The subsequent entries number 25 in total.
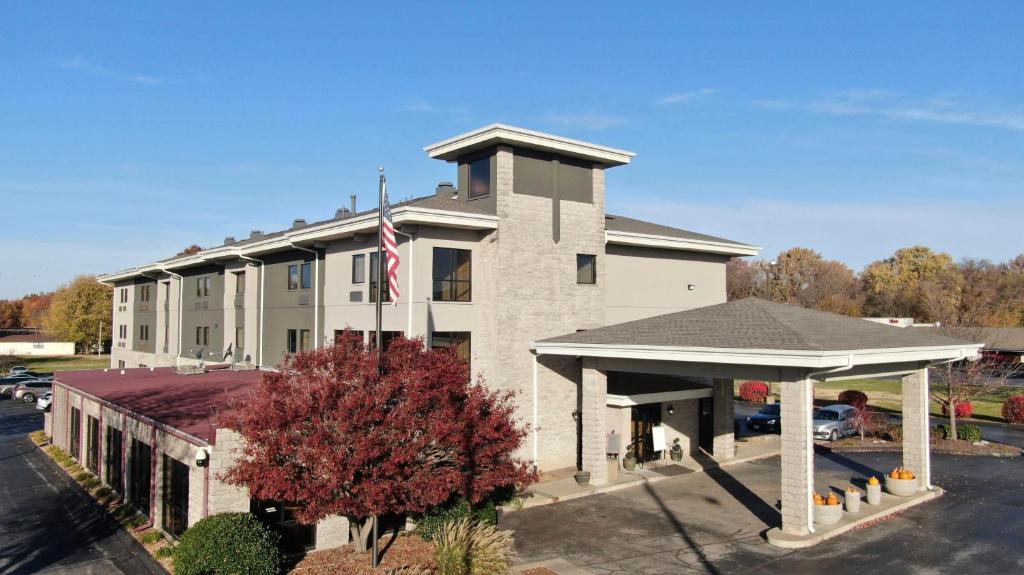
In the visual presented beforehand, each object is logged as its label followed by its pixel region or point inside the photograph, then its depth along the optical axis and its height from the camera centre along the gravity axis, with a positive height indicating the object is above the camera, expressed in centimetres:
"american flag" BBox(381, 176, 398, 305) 1709 +193
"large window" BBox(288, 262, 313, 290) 3145 +196
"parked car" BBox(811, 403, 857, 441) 3353 -485
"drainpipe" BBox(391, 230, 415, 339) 2389 +182
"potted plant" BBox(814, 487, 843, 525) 1902 -513
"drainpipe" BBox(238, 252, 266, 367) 3522 -58
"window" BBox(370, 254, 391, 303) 2630 +153
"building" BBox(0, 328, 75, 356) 10838 -454
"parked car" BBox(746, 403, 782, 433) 3718 -526
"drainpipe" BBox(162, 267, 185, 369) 4447 +172
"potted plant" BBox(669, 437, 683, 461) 2814 -525
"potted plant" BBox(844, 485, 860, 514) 2036 -518
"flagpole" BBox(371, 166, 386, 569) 1588 +77
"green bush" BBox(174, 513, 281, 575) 1428 -473
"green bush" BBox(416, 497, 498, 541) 1708 -478
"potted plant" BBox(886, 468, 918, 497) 2236 -514
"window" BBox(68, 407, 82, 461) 2881 -480
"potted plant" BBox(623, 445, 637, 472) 2625 -529
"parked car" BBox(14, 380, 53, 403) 5534 -576
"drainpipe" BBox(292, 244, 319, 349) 3019 +99
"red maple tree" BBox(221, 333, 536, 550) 1430 -245
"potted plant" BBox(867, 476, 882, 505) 2134 -518
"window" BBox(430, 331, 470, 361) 2447 -73
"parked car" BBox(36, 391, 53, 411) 4358 -519
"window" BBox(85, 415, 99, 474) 2629 -482
